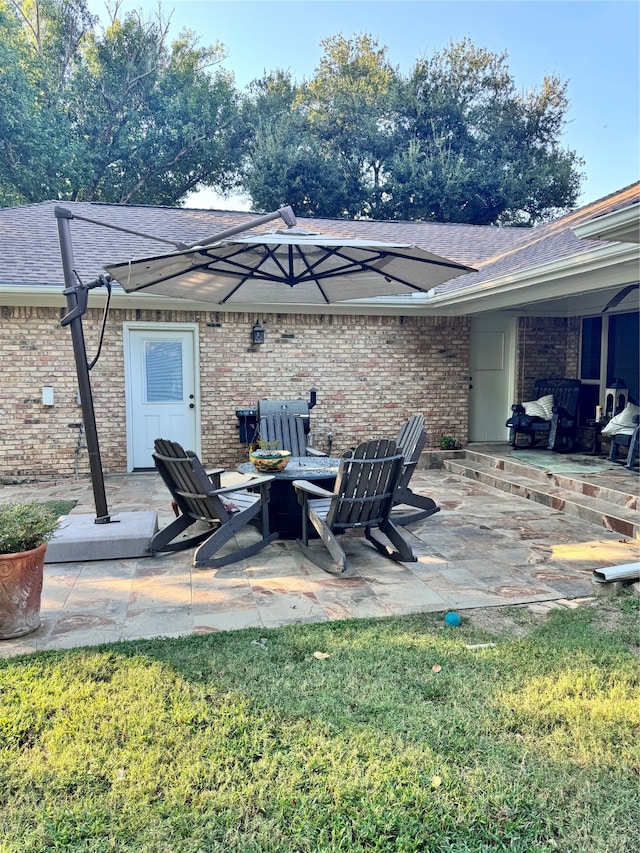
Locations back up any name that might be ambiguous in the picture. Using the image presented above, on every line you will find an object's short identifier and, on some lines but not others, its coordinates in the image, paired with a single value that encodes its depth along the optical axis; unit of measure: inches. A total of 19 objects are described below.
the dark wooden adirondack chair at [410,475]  210.4
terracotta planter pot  120.1
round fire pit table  198.8
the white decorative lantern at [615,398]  305.4
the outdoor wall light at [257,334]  331.9
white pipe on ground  149.9
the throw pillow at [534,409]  323.3
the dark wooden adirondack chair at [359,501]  164.4
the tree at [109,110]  634.8
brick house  303.4
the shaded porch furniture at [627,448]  251.1
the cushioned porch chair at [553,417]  317.1
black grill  314.3
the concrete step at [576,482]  220.5
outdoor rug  268.5
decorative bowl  192.1
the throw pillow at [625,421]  265.9
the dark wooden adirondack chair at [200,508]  167.9
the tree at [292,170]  676.7
